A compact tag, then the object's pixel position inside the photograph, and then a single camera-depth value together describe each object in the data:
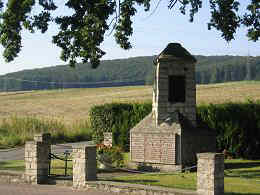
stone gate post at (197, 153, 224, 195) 12.83
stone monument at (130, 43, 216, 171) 19.80
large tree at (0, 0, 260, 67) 19.33
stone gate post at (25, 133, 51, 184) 16.75
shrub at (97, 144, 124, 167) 20.12
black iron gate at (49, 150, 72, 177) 17.73
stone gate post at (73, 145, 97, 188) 15.36
